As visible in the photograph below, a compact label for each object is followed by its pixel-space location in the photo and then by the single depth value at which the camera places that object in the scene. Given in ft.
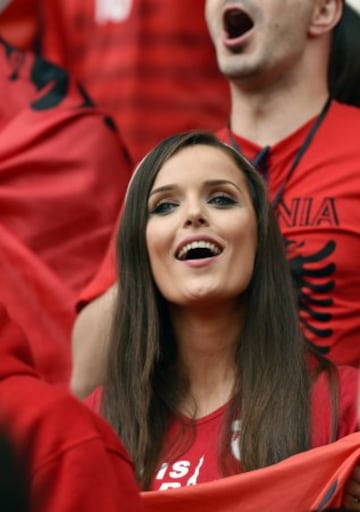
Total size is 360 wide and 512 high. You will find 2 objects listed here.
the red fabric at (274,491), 16.89
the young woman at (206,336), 18.95
